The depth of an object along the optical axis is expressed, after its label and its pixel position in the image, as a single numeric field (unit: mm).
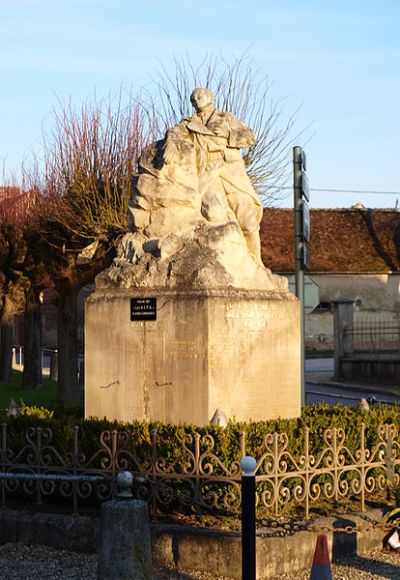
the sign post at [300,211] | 13156
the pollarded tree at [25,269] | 25906
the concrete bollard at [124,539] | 6125
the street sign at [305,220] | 13383
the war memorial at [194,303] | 9305
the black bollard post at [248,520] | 6086
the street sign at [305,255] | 13218
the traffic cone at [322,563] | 6516
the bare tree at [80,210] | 21578
